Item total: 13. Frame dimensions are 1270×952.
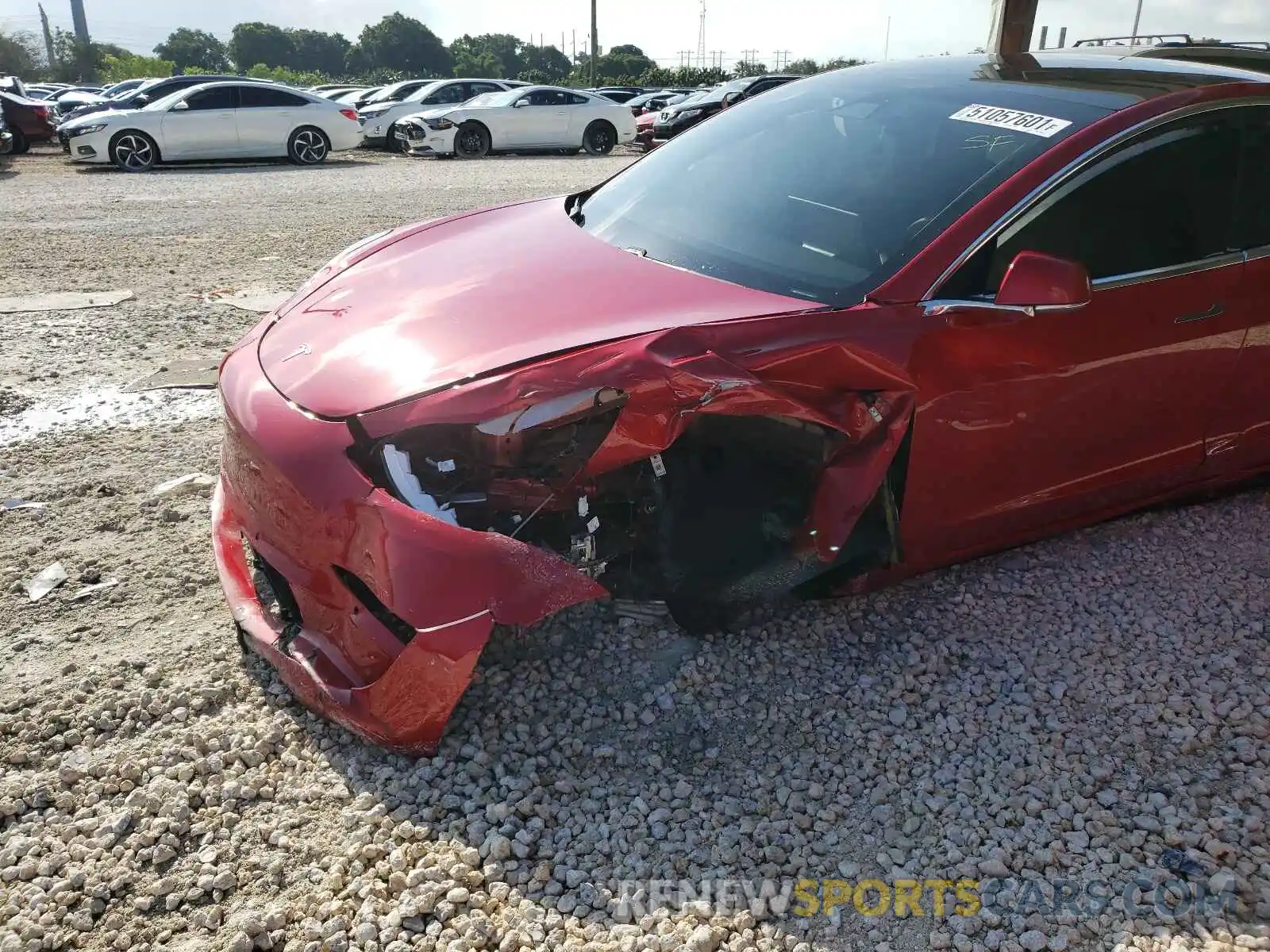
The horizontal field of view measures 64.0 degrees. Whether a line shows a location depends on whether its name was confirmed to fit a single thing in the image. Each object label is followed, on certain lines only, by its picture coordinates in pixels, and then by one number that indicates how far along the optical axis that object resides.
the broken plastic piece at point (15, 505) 3.71
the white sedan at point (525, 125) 17.42
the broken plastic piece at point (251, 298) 6.46
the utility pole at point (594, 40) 46.34
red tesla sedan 2.35
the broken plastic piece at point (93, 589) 3.16
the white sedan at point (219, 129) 14.11
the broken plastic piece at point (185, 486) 3.84
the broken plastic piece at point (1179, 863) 2.23
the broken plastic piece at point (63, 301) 6.27
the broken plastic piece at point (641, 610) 3.06
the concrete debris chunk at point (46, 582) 3.17
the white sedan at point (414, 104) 18.97
